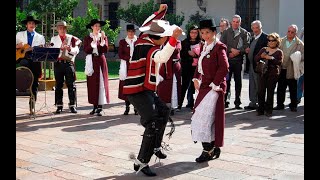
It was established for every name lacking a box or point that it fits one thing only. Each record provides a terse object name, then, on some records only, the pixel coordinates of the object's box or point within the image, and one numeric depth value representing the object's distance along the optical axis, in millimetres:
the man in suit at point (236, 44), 10422
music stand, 9094
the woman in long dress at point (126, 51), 9703
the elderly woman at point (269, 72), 9594
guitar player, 9547
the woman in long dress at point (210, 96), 6047
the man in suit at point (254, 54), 10211
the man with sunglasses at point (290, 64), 10258
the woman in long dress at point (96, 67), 9555
